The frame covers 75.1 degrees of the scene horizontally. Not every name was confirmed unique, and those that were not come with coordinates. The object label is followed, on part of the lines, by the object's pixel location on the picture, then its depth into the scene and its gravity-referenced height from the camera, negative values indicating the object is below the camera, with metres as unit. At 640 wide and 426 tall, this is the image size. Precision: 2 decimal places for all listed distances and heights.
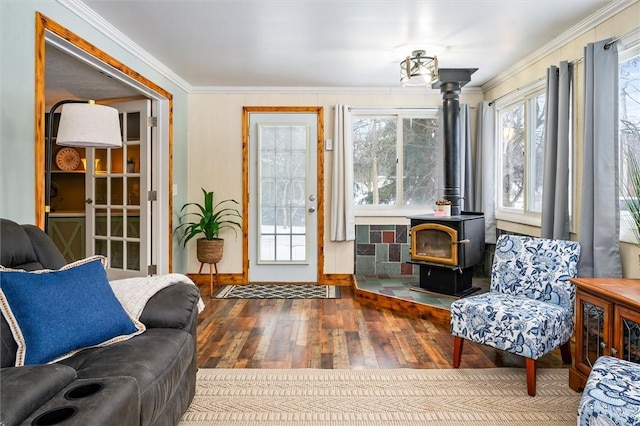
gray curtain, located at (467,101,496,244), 4.57 +0.44
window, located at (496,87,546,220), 3.90 +0.59
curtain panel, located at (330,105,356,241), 4.88 +0.45
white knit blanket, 2.00 -0.40
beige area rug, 2.05 -1.02
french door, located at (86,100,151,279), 4.25 +0.12
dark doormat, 4.48 -0.92
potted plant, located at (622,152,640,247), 2.24 +0.15
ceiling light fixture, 3.46 +1.18
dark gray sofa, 1.19 -0.57
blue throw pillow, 1.55 -0.41
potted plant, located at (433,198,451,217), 4.00 +0.02
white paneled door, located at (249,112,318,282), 5.00 +0.29
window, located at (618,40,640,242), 2.68 +0.62
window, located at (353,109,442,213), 5.04 +0.61
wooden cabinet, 1.96 -0.57
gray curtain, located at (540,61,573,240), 3.13 +0.44
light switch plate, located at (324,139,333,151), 4.95 +0.78
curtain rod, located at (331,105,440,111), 4.96 +1.22
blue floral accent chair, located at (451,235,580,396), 2.30 -0.57
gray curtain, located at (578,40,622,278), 2.67 +0.31
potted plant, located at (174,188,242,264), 4.57 -0.17
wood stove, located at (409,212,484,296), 3.80 -0.37
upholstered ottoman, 1.36 -0.64
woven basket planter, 4.55 -0.44
